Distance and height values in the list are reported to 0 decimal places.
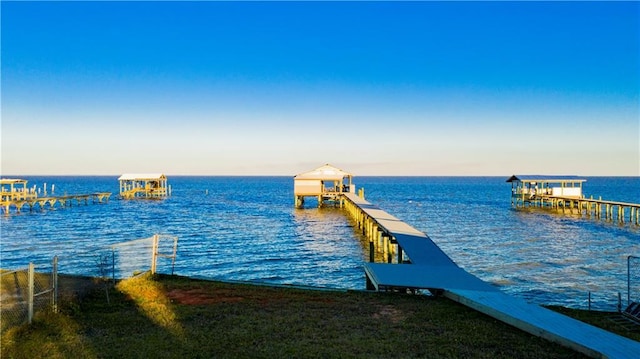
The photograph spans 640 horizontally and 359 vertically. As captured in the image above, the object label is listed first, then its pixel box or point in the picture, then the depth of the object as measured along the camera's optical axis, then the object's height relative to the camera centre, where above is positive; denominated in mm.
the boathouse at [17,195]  55281 -1845
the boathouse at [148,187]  76688 -1606
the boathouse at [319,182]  57128 -679
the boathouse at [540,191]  55312 -1766
